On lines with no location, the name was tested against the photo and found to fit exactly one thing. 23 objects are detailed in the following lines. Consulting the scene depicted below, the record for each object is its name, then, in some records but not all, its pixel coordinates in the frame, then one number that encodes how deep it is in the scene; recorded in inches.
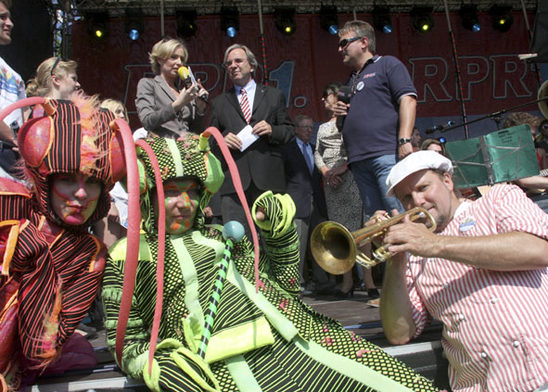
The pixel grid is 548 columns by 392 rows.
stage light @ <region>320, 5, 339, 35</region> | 358.9
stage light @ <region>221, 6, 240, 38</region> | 351.6
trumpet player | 77.9
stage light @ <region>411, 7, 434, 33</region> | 369.4
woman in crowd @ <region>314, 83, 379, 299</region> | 193.6
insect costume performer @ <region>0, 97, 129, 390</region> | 82.3
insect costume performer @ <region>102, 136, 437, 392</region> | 79.0
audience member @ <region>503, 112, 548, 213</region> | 167.4
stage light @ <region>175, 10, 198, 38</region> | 347.6
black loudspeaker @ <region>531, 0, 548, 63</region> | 219.6
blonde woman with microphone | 143.5
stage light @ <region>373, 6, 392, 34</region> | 366.6
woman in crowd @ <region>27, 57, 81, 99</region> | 142.1
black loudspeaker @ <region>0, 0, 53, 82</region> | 246.5
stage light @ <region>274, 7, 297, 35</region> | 356.8
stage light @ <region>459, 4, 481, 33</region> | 377.7
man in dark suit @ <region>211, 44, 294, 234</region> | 150.0
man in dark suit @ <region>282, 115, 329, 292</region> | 192.1
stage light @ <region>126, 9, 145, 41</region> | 341.1
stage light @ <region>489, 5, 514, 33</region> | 380.6
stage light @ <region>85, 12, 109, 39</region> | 339.0
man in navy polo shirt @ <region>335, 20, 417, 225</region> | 146.7
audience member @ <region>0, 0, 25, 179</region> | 106.5
